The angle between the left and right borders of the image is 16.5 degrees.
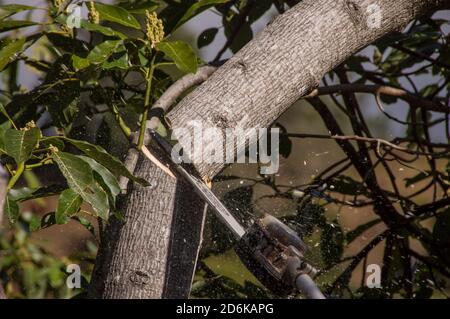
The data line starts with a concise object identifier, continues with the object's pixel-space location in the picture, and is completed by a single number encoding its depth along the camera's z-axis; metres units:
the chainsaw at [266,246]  2.89
